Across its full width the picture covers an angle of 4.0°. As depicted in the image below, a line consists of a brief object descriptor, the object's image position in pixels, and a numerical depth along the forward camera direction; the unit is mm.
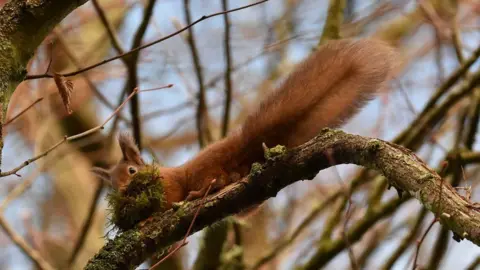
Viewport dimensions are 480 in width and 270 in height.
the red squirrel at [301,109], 6412
